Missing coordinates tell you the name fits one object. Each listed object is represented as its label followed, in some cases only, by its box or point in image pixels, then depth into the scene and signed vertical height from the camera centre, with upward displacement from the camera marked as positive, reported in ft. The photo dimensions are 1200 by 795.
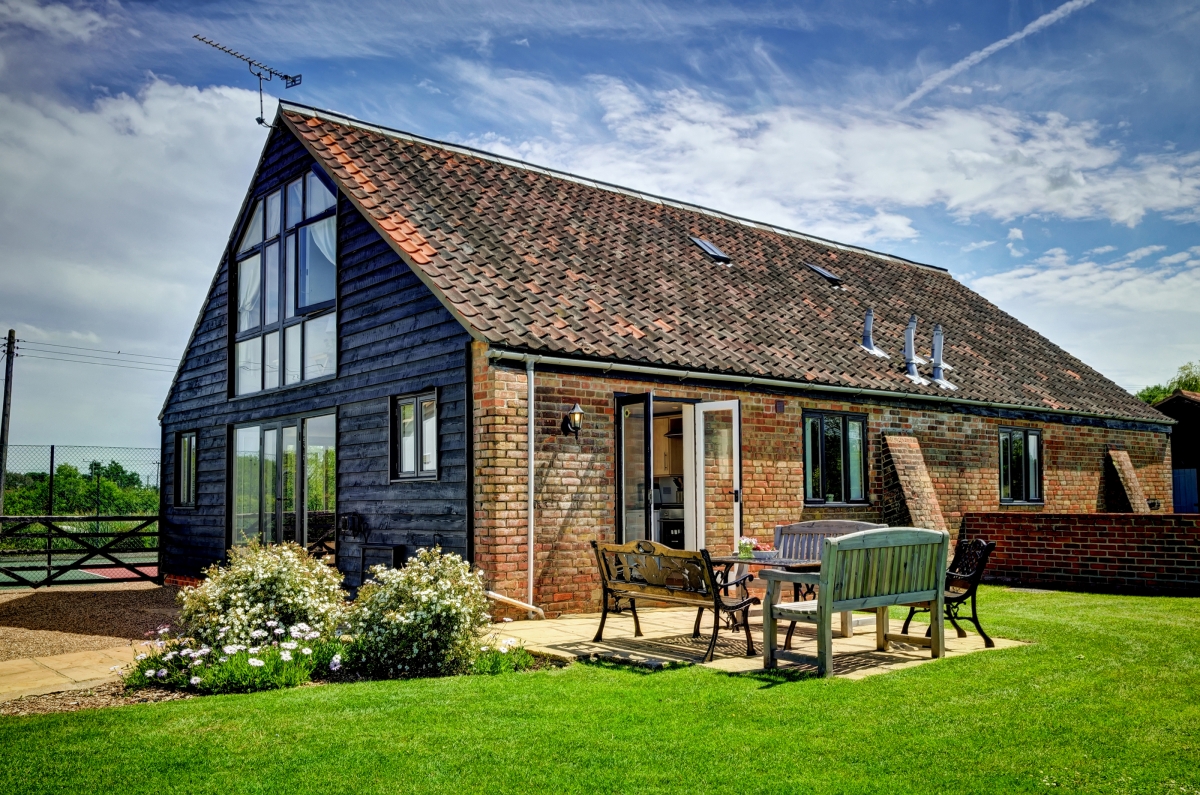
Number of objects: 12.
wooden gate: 55.67 -6.03
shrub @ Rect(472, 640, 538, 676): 25.12 -5.31
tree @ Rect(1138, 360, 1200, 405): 192.12 +14.90
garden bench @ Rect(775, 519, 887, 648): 32.22 -2.62
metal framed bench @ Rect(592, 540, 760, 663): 26.45 -3.53
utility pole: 85.23 +6.70
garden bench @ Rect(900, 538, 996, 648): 27.40 -3.46
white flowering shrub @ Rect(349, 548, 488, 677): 25.04 -4.38
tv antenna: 52.13 +21.27
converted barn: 36.58 +3.36
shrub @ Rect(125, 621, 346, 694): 23.12 -5.08
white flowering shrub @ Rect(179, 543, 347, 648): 25.58 -3.92
